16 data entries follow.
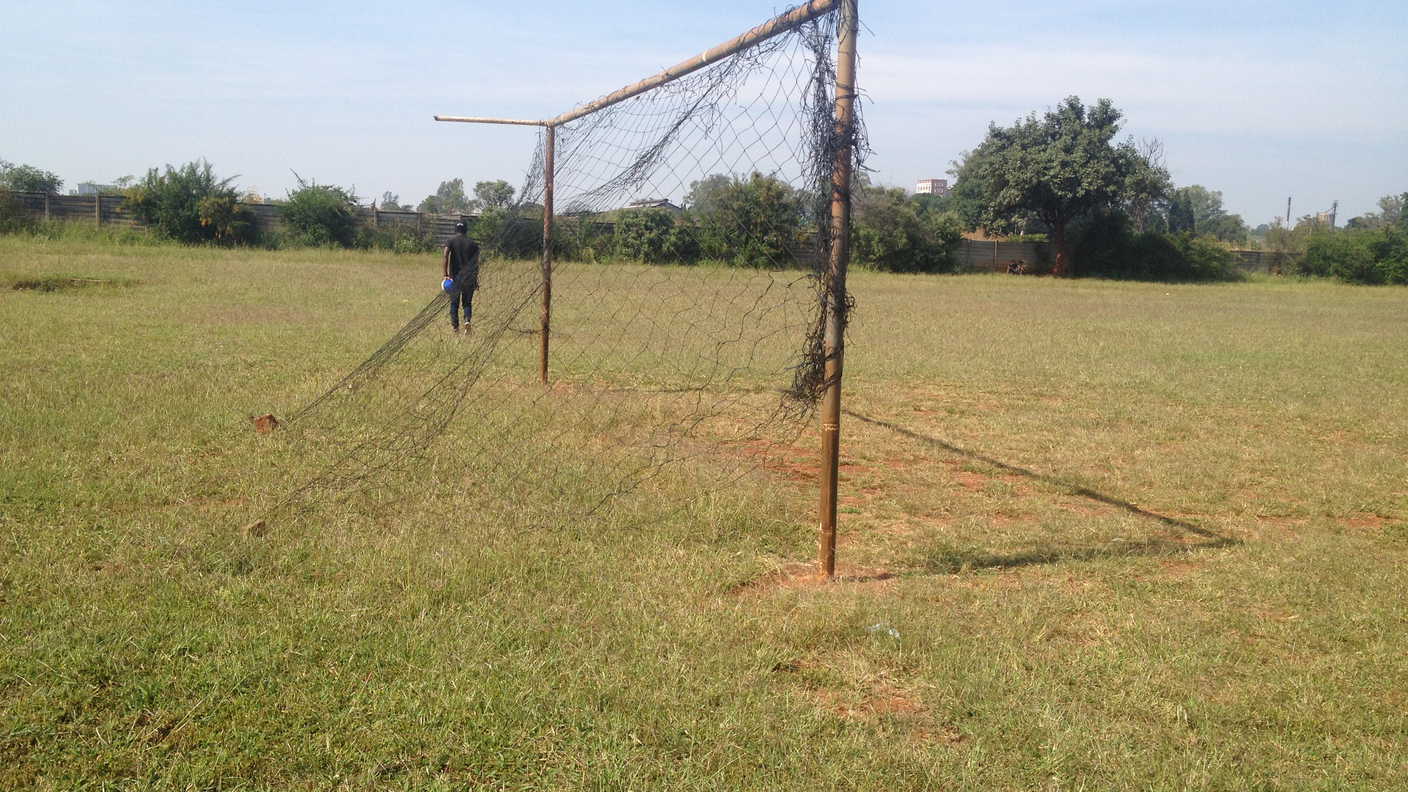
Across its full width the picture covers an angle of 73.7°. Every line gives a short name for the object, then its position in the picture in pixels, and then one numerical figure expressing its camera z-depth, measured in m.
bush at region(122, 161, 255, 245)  27.20
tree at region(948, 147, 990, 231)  37.02
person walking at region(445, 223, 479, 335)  11.58
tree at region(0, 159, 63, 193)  30.67
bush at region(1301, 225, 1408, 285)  35.28
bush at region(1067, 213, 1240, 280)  35.78
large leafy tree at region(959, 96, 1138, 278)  33.06
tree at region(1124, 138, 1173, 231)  33.03
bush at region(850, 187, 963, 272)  32.06
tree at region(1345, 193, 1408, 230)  83.81
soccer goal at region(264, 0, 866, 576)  4.00
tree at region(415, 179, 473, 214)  31.88
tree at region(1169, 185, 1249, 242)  65.68
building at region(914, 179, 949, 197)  124.95
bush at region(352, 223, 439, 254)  28.28
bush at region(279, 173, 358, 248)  28.38
